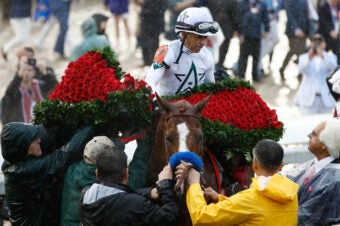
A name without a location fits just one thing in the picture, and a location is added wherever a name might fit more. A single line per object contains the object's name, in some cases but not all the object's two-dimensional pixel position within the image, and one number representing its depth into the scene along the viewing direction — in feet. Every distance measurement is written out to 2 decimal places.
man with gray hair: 42.75
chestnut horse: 42.65
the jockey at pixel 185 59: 50.96
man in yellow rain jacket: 38.75
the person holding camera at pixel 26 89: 83.87
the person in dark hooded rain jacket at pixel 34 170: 44.65
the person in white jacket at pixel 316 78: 97.14
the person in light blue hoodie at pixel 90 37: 90.79
